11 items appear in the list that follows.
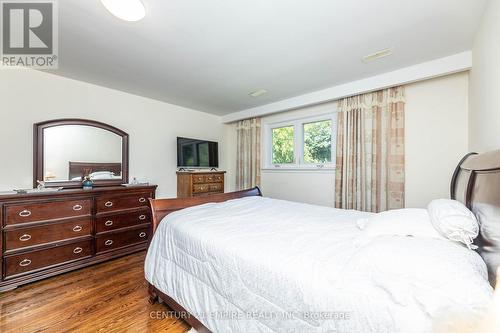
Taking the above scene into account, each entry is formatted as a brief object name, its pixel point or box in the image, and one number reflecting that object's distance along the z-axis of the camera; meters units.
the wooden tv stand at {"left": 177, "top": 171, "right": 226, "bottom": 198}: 3.76
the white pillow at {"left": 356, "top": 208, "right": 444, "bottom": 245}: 1.08
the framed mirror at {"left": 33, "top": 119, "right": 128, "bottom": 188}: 2.66
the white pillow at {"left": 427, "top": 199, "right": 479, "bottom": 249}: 0.96
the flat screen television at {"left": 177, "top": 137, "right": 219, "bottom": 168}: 3.91
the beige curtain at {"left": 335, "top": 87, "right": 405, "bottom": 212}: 2.73
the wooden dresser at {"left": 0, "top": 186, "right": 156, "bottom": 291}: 2.13
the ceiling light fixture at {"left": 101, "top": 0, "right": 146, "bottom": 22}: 1.39
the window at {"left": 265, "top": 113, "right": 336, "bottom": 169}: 3.52
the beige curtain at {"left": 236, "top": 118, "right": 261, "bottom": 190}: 4.31
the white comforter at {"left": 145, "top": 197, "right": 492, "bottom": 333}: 0.74
